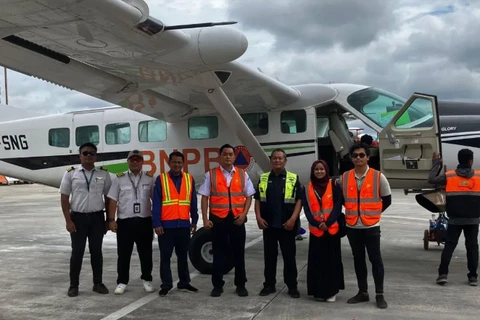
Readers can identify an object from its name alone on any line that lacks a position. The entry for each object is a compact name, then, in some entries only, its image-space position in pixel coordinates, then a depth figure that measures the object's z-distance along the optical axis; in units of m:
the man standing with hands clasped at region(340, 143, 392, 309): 5.40
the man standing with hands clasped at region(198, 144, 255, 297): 5.92
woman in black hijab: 5.52
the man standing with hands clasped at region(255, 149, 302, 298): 5.73
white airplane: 4.67
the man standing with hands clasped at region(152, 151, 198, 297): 5.92
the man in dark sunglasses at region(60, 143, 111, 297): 6.10
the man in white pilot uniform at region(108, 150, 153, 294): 6.11
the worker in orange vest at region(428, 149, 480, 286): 6.12
